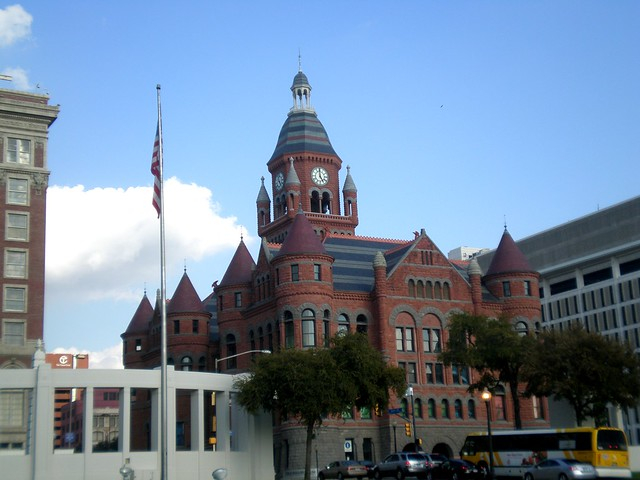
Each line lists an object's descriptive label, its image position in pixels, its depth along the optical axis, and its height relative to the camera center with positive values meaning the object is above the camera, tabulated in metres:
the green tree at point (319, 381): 62.78 +4.55
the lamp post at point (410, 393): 69.81 +4.19
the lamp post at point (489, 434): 55.75 +0.45
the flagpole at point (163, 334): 36.84 +4.74
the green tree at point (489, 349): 70.31 +6.85
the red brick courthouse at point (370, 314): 81.62 +12.14
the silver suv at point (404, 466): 62.16 -1.28
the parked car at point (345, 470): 65.39 -1.46
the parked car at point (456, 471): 58.62 -1.65
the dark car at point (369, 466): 66.25 -1.29
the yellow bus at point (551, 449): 54.31 -0.53
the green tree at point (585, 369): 64.44 +4.62
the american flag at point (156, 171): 39.47 +11.77
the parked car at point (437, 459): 63.45 -0.94
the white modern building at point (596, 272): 126.25 +23.32
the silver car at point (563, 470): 50.88 -1.63
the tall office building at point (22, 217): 73.81 +19.16
